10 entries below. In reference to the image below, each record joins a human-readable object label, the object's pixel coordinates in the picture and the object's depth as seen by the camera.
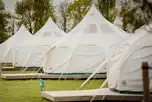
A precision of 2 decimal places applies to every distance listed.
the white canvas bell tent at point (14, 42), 38.22
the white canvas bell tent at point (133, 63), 14.14
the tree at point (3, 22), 63.88
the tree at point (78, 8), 53.04
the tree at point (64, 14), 62.91
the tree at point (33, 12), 61.72
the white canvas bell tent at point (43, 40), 32.44
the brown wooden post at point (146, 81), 5.80
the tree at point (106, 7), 38.89
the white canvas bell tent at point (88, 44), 23.80
